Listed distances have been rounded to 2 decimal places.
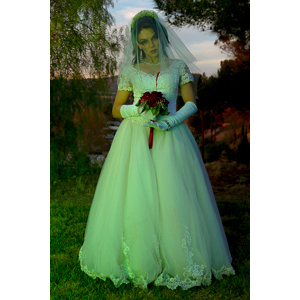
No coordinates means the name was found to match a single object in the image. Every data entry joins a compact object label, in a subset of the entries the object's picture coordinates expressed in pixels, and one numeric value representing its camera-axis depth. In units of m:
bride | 2.48
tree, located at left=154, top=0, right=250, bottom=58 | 5.35
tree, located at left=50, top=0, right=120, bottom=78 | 5.45
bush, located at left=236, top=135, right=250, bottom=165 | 5.88
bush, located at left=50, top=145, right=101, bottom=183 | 5.84
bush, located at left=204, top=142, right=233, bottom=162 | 5.94
